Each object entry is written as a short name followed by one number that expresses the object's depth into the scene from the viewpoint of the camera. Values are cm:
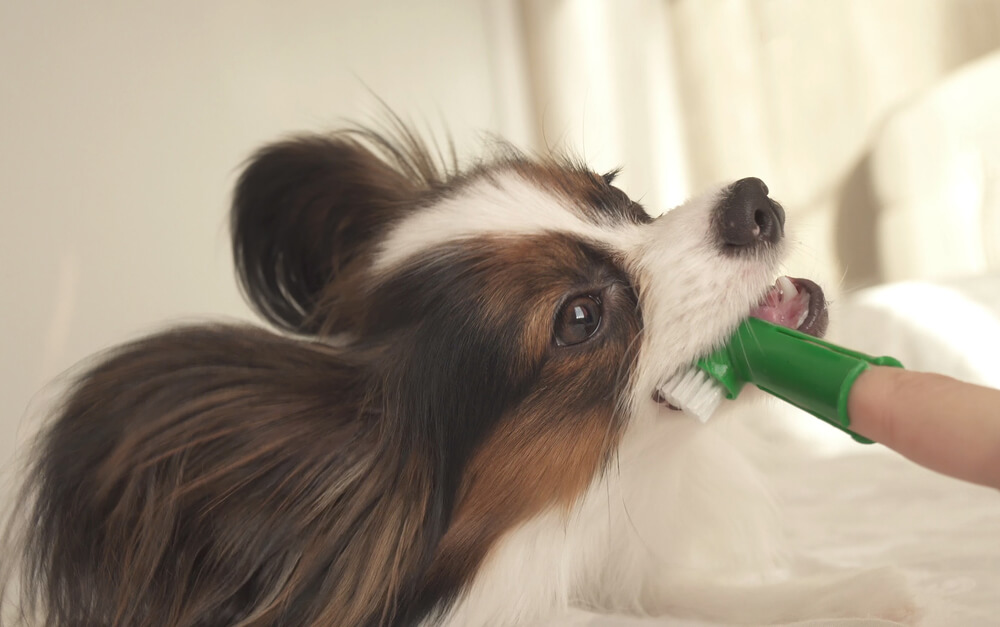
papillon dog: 53
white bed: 58
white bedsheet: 54
